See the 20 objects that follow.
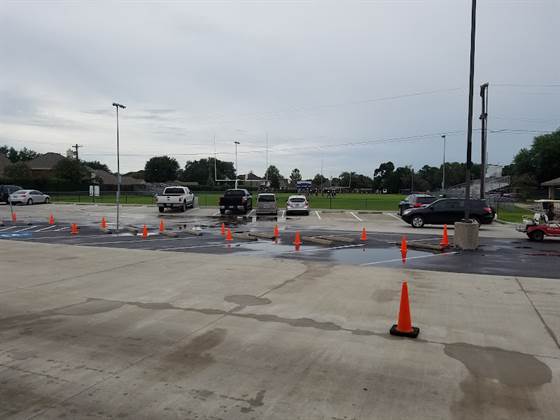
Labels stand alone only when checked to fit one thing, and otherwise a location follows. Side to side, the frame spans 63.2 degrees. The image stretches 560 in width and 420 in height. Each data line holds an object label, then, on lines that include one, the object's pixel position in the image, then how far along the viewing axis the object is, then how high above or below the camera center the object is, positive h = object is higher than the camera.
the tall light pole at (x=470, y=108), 15.29 +2.89
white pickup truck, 35.75 -0.84
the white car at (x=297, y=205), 33.16 -1.14
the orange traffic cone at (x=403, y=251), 13.38 -1.78
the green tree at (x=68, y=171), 76.00 +2.76
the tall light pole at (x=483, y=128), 26.98 +3.88
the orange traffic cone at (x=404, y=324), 6.05 -1.80
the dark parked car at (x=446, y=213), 24.36 -1.15
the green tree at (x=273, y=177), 170.00 +4.93
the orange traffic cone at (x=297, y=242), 15.63 -1.81
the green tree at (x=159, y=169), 165.38 +6.94
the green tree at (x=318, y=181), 182.75 +3.96
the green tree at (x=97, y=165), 149.05 +7.49
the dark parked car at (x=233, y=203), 33.38 -1.02
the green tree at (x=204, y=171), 176.62 +7.29
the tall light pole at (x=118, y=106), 22.52 +4.20
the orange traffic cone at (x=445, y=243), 15.87 -1.85
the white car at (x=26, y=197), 42.44 -0.97
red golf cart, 18.09 -1.23
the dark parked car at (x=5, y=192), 44.06 -0.54
